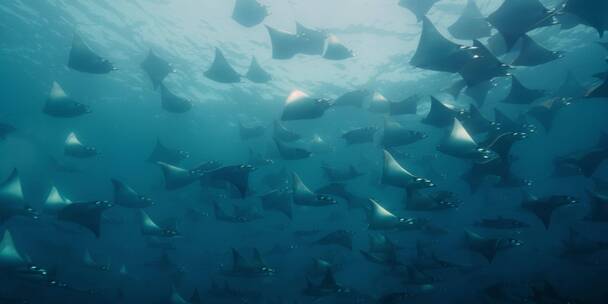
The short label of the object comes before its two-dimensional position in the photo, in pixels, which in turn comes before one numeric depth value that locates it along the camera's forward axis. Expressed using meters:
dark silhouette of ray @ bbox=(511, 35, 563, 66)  9.59
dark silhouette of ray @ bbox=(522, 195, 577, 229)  10.46
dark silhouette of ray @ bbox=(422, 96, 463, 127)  10.38
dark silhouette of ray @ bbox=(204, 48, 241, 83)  12.29
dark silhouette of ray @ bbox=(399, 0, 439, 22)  10.30
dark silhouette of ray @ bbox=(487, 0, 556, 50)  7.09
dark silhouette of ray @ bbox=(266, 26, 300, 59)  11.08
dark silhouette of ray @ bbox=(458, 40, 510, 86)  7.52
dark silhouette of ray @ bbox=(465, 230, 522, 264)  11.85
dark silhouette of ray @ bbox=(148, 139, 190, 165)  15.57
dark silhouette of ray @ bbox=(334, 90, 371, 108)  13.84
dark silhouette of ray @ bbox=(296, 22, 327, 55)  11.16
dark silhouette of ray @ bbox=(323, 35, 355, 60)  11.34
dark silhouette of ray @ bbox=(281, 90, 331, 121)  10.30
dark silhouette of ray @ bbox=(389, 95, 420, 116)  13.02
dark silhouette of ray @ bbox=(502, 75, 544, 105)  11.90
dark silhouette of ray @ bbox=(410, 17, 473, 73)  7.60
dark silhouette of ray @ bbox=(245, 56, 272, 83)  13.09
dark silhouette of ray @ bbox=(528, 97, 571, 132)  13.97
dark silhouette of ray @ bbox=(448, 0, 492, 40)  12.48
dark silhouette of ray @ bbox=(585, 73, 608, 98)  8.59
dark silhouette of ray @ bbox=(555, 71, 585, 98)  16.70
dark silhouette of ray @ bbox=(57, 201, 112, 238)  9.82
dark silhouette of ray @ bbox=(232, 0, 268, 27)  11.05
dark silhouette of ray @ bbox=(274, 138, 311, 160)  11.78
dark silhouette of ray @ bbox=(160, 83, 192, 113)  12.81
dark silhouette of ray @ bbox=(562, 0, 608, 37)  6.66
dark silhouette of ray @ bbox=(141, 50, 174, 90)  12.78
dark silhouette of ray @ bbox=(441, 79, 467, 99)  12.97
